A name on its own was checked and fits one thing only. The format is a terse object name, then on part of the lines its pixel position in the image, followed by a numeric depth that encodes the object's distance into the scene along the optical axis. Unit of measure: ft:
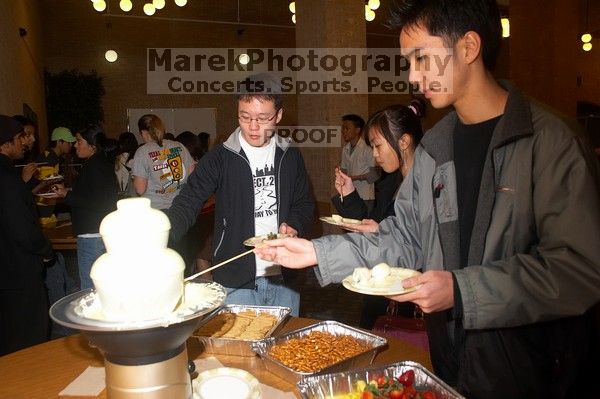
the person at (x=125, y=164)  24.33
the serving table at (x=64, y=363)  5.91
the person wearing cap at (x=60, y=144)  24.52
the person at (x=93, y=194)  14.66
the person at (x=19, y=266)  11.46
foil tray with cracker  6.57
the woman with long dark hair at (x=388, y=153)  10.21
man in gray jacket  4.88
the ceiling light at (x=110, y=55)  42.81
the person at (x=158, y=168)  17.57
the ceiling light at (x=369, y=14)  30.49
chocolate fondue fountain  4.03
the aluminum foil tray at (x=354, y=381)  5.30
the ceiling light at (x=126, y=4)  33.42
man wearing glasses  9.25
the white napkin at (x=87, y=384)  5.71
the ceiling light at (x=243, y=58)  43.57
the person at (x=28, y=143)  16.22
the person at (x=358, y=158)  21.70
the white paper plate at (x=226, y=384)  5.34
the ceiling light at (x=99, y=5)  33.27
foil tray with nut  5.96
